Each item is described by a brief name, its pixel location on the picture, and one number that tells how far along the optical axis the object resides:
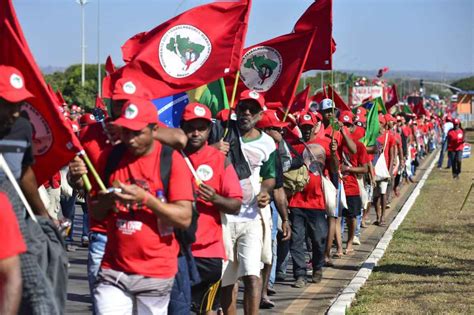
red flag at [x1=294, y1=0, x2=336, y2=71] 12.76
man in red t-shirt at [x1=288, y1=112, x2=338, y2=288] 12.84
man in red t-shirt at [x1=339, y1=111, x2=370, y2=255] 15.90
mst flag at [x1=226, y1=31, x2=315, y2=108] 11.88
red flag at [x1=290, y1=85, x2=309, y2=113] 18.42
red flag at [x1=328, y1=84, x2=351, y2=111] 19.15
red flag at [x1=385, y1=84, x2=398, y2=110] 29.67
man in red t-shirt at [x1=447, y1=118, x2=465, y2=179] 37.19
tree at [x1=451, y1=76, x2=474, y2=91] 166.70
